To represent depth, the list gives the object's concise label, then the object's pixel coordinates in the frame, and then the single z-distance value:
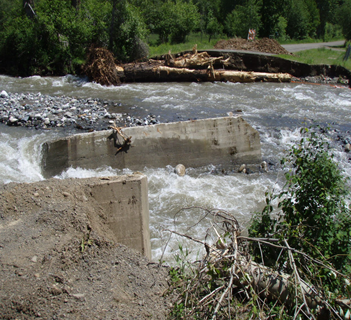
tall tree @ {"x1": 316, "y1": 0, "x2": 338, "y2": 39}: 51.16
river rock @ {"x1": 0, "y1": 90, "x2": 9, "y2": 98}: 12.55
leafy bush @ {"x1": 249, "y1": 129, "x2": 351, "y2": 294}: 3.56
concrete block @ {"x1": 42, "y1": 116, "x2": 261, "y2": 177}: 7.54
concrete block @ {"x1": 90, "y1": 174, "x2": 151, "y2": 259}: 4.60
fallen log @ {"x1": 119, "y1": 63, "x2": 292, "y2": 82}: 18.05
